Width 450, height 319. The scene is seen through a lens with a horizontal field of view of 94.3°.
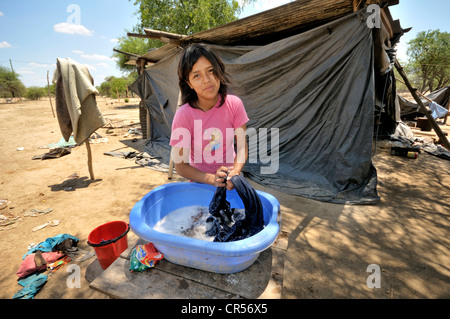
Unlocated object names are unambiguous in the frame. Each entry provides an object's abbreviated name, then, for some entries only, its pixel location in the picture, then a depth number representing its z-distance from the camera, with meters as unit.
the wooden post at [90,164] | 3.83
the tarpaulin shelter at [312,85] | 3.14
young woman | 1.39
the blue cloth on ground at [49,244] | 2.10
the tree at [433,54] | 15.75
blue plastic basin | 0.91
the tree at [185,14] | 10.74
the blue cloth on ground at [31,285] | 1.70
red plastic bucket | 1.82
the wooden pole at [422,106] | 4.04
